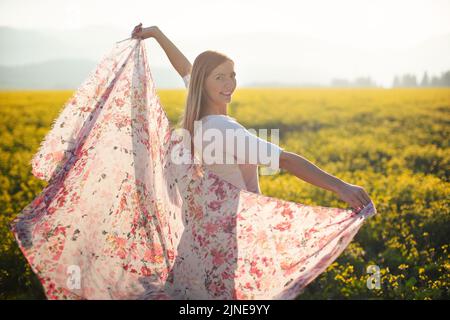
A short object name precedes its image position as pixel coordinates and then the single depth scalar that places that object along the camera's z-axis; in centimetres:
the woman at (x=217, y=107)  262
